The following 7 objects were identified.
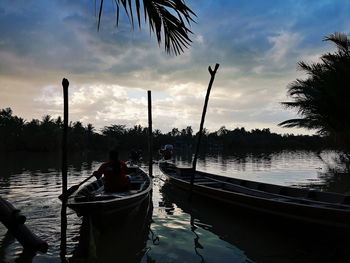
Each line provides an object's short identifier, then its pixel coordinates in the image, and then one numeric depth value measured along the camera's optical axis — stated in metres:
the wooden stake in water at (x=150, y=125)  17.47
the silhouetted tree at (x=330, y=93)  12.07
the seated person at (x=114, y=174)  8.51
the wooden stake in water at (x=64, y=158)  6.55
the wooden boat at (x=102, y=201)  6.38
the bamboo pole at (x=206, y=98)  11.85
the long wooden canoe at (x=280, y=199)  6.91
